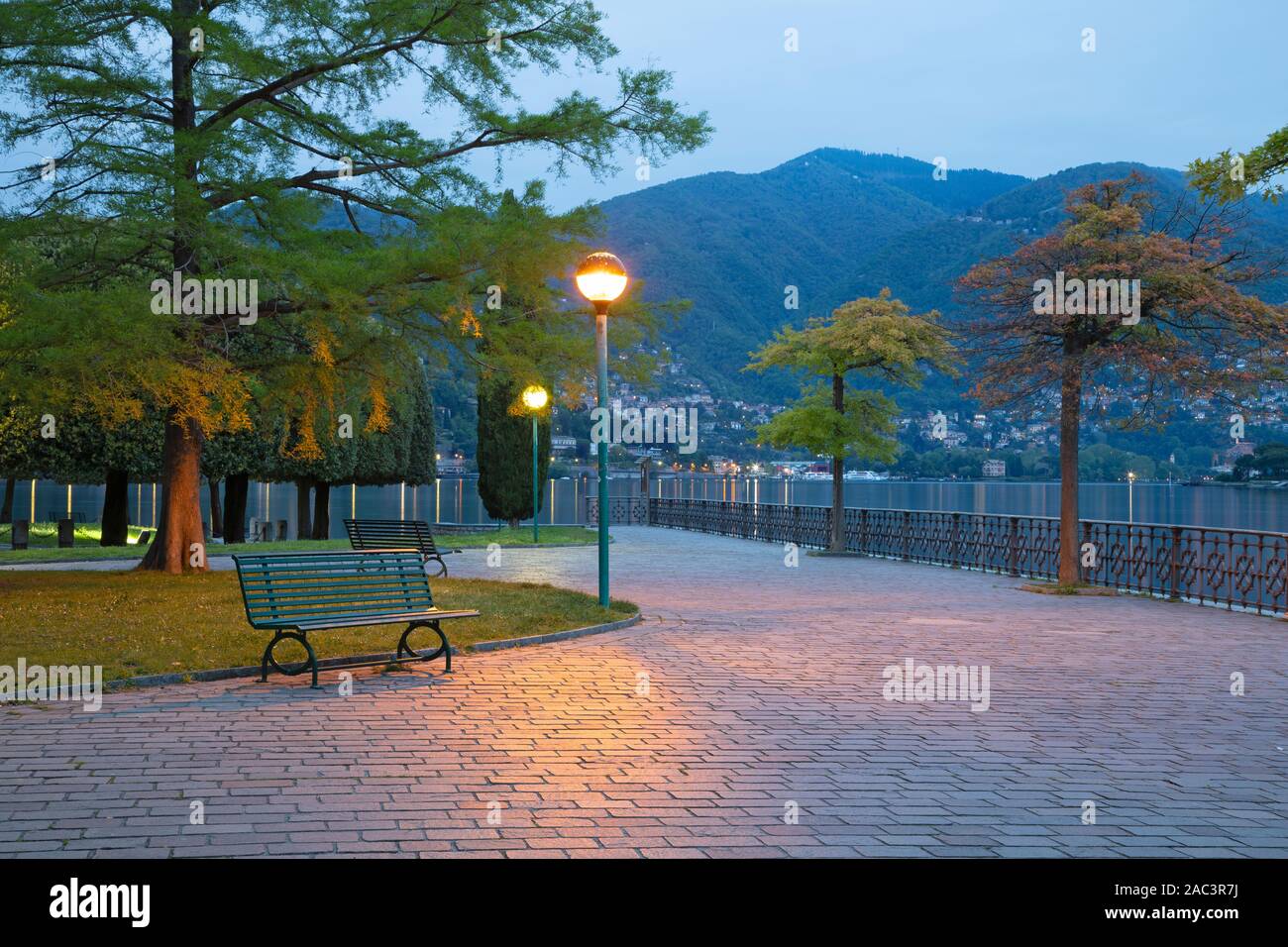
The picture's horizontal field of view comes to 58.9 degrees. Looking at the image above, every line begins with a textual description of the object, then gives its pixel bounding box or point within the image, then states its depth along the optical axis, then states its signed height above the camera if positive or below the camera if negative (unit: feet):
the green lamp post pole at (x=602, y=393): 48.37 +3.57
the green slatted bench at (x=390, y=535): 63.98 -3.56
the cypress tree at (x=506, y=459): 132.87 +1.79
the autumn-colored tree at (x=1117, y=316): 58.34 +8.70
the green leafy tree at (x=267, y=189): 49.11 +14.14
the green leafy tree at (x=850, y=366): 94.63 +9.61
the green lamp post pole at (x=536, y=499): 124.68 -2.79
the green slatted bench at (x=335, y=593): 32.32 -3.65
